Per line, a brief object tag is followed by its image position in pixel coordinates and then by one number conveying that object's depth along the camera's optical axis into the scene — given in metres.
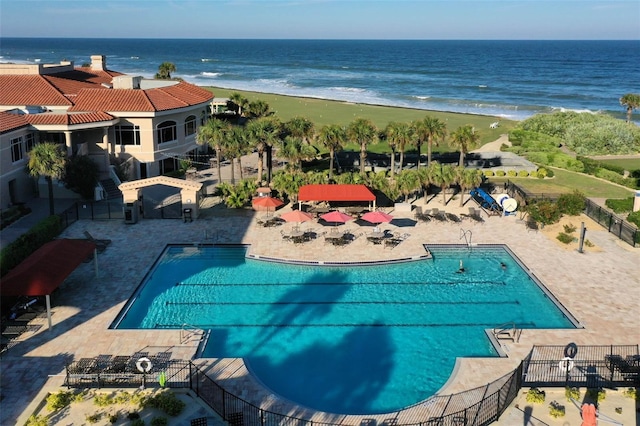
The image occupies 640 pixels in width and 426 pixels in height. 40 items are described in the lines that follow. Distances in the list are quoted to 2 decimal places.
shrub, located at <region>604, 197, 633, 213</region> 39.69
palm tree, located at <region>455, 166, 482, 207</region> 39.38
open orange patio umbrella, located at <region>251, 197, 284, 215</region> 37.35
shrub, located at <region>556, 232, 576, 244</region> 33.69
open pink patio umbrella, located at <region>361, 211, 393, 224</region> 34.00
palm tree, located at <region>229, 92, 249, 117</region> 65.19
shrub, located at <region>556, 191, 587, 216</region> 36.41
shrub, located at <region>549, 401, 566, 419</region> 18.47
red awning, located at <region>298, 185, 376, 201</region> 36.94
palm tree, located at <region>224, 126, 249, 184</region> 41.69
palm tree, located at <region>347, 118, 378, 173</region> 43.38
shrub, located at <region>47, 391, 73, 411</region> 18.33
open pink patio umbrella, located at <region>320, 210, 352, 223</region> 33.88
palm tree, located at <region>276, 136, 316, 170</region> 41.16
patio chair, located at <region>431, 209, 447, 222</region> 37.28
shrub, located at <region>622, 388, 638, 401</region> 19.58
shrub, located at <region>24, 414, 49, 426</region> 17.45
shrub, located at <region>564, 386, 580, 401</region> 19.38
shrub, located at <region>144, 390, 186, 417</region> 18.30
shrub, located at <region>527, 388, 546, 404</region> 19.14
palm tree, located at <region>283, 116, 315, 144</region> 44.12
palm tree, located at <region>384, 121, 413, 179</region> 43.53
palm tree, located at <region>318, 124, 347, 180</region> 42.81
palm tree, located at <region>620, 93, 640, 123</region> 73.81
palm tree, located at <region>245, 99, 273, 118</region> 59.00
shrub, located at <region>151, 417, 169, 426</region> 17.59
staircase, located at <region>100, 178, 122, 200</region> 42.12
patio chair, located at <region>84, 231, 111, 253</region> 31.67
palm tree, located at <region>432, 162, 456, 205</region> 39.47
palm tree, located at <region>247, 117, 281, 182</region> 41.69
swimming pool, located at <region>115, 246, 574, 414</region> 20.97
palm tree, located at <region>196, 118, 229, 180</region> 42.03
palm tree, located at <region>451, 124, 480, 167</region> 42.71
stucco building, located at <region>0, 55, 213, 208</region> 39.66
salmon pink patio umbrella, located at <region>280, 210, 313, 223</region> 34.12
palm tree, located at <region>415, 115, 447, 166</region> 43.97
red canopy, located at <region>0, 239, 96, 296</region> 22.89
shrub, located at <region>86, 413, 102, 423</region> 17.77
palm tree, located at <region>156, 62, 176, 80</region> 82.19
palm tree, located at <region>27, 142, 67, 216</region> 35.03
